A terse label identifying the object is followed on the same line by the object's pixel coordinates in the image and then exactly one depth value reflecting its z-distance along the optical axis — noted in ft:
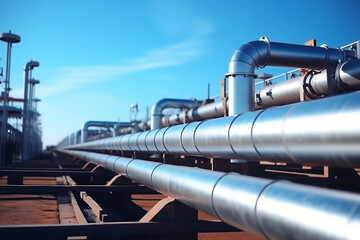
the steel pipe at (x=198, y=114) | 31.86
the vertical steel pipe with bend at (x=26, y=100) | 77.91
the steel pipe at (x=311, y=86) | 17.12
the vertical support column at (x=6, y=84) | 57.00
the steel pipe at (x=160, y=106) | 45.01
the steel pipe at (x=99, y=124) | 93.27
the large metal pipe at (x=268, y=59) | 19.20
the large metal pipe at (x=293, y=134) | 5.76
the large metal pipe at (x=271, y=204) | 4.93
